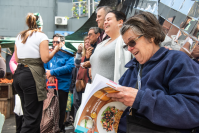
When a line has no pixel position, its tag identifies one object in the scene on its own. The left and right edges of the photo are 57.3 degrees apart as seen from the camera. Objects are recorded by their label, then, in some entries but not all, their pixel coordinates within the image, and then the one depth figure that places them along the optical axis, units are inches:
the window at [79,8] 419.2
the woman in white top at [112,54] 64.3
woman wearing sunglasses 32.7
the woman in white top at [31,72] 78.2
